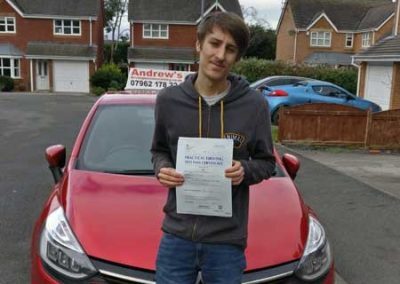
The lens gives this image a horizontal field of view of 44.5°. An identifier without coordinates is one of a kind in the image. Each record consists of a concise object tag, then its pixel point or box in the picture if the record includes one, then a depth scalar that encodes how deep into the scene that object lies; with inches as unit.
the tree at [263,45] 2026.3
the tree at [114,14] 2378.2
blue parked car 625.3
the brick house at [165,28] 1475.1
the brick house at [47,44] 1421.0
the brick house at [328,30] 1690.5
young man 82.4
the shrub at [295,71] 1075.9
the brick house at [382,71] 764.8
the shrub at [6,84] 1344.7
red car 106.8
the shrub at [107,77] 1322.6
